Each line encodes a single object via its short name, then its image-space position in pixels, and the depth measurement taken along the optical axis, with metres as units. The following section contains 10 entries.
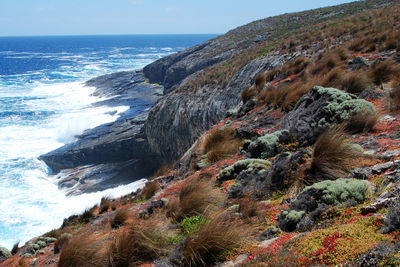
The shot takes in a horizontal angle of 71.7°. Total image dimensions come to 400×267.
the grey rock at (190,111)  21.55
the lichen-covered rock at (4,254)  8.73
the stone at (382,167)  4.13
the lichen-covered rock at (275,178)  5.22
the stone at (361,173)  4.21
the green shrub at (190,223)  4.62
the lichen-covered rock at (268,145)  7.16
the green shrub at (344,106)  6.32
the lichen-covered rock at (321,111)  6.39
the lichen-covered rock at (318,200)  3.73
